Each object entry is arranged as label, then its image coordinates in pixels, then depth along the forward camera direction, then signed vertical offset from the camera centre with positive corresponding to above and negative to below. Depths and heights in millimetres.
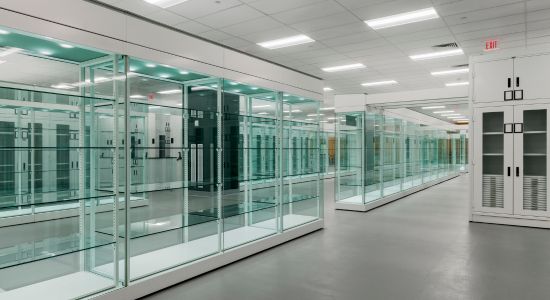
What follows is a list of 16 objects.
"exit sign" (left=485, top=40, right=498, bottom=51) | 7721 +2251
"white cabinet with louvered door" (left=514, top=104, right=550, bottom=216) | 7012 -285
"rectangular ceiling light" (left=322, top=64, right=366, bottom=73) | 10090 +2314
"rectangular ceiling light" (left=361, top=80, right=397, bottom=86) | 12219 +2275
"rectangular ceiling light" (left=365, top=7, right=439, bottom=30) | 6211 +2352
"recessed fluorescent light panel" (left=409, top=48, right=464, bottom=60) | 8570 +2312
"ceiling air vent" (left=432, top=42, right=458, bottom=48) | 7992 +2319
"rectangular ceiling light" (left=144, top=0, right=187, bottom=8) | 5871 +2405
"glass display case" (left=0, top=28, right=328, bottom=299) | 3594 -309
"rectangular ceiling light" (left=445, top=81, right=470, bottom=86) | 12303 +2240
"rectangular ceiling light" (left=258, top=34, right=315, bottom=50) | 7727 +2377
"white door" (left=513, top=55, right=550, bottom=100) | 6902 +1410
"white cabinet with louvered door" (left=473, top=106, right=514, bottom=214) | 7258 -261
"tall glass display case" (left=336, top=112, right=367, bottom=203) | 9539 -113
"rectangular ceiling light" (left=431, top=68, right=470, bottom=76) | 10412 +2267
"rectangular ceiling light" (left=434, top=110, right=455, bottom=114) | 19539 +2009
